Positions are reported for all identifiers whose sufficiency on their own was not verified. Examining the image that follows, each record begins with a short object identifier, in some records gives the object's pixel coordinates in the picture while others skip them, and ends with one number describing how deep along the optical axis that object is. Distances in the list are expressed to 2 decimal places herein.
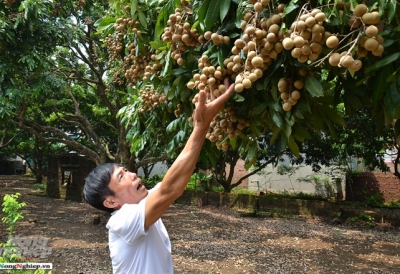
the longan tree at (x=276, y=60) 0.92
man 1.24
